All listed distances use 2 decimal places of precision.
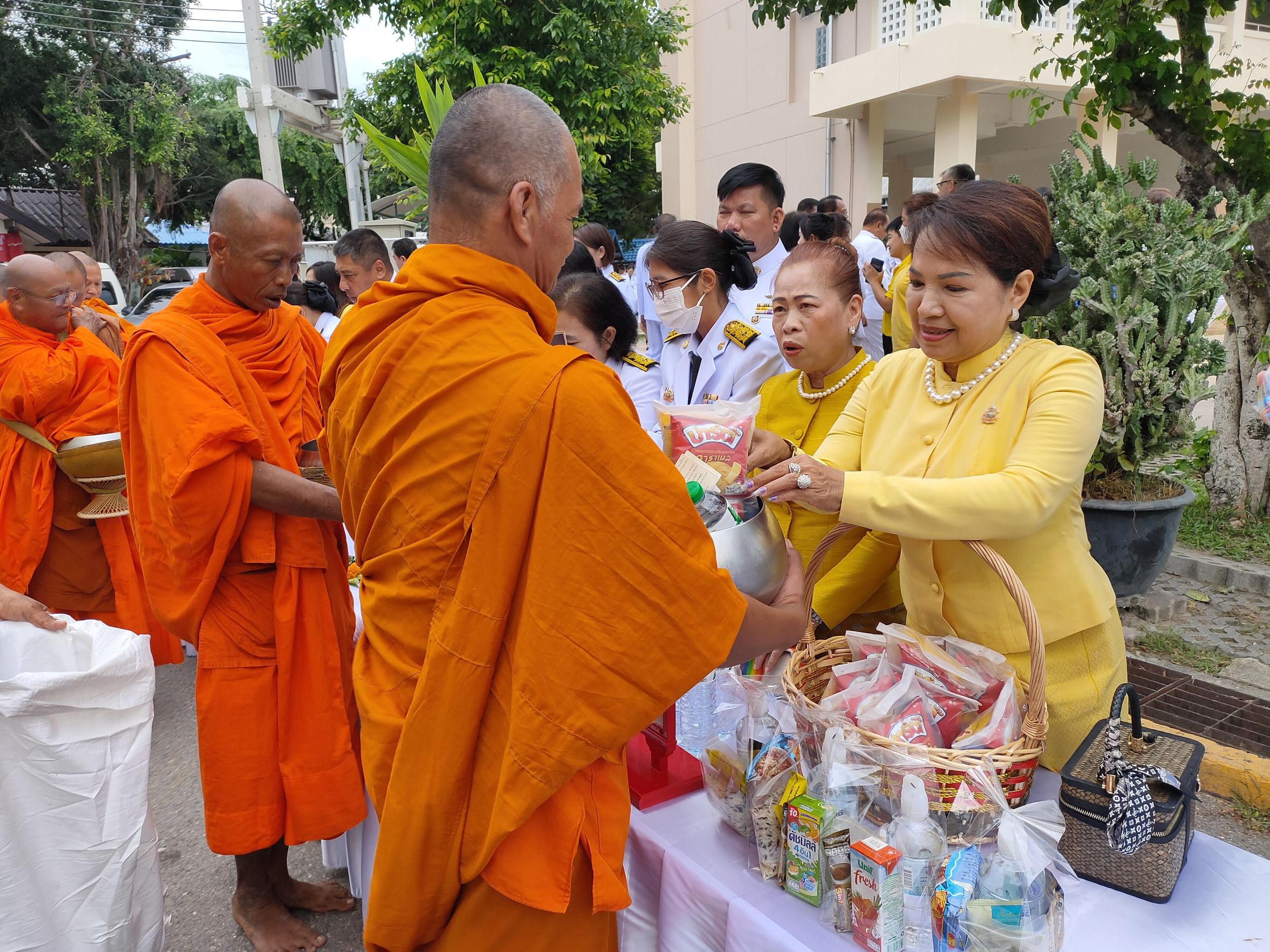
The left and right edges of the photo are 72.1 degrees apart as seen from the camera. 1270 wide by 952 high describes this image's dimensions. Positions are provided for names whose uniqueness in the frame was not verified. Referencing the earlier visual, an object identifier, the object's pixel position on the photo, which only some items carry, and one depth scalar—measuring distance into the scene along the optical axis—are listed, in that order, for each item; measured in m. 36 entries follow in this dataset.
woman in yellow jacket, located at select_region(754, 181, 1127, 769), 1.54
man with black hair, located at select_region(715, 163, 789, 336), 4.21
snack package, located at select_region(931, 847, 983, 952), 1.20
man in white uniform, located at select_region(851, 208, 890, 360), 3.95
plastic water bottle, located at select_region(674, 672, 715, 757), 1.99
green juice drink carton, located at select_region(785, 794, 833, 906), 1.32
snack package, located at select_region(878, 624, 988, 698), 1.48
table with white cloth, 1.27
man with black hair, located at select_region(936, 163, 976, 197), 5.50
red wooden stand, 1.69
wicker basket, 1.29
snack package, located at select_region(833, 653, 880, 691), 1.58
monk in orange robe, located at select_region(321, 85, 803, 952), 1.14
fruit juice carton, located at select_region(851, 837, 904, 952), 1.21
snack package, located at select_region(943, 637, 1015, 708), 1.49
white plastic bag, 2.11
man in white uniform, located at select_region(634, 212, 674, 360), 3.97
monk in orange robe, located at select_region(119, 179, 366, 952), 2.17
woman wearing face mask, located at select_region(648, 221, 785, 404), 2.89
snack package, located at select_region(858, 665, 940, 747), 1.40
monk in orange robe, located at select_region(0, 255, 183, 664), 3.69
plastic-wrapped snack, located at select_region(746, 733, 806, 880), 1.41
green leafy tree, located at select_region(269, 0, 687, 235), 10.84
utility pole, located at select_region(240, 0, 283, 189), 12.64
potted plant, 3.99
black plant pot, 4.06
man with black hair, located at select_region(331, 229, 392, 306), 5.52
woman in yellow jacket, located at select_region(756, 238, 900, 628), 2.11
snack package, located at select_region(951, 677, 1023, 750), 1.38
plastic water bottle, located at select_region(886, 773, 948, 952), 1.22
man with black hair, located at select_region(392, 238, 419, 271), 8.16
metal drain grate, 3.30
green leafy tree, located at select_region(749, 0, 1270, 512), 4.38
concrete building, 12.32
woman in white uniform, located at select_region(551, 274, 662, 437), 3.01
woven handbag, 1.29
